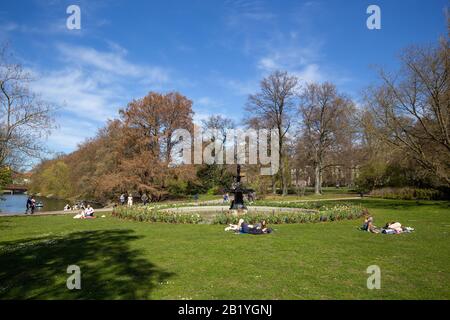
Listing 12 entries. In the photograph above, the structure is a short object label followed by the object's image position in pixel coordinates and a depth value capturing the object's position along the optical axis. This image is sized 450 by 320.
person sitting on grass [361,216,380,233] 14.56
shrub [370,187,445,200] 37.19
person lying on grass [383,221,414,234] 14.33
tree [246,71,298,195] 46.38
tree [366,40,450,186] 25.27
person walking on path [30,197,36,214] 26.91
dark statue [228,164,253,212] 22.35
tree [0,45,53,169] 20.09
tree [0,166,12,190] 21.11
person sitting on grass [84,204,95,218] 22.13
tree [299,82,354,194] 46.97
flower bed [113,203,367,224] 17.50
